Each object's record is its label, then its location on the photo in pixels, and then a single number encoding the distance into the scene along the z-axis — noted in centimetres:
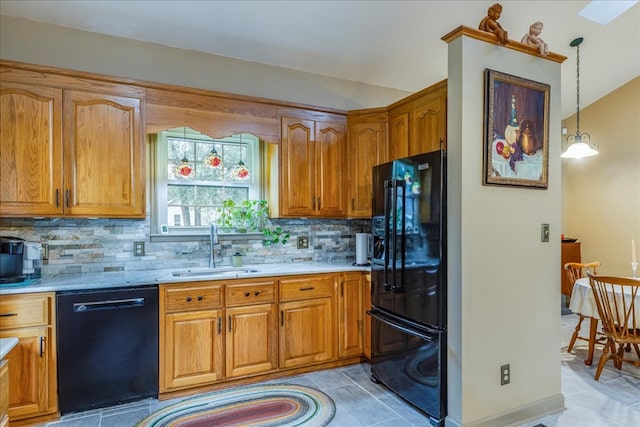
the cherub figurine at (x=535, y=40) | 249
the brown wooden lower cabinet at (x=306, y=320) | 307
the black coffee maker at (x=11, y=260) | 247
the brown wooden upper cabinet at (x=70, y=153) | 255
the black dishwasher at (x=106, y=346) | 244
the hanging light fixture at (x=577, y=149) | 397
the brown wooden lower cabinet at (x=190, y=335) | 269
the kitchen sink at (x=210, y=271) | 306
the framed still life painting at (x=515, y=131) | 233
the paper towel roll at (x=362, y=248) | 363
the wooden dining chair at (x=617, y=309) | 294
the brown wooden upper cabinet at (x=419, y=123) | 297
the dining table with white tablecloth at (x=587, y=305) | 324
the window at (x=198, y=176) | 335
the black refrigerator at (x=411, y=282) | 236
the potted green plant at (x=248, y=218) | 348
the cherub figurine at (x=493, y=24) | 232
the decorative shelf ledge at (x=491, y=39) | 226
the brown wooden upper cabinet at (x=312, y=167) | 342
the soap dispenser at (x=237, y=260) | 338
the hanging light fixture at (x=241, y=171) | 350
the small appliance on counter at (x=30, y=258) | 255
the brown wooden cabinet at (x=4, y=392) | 124
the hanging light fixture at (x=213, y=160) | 331
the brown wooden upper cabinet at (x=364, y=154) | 363
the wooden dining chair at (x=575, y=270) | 394
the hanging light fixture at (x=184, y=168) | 325
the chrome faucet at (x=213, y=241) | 333
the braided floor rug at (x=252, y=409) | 242
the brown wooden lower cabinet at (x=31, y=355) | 232
